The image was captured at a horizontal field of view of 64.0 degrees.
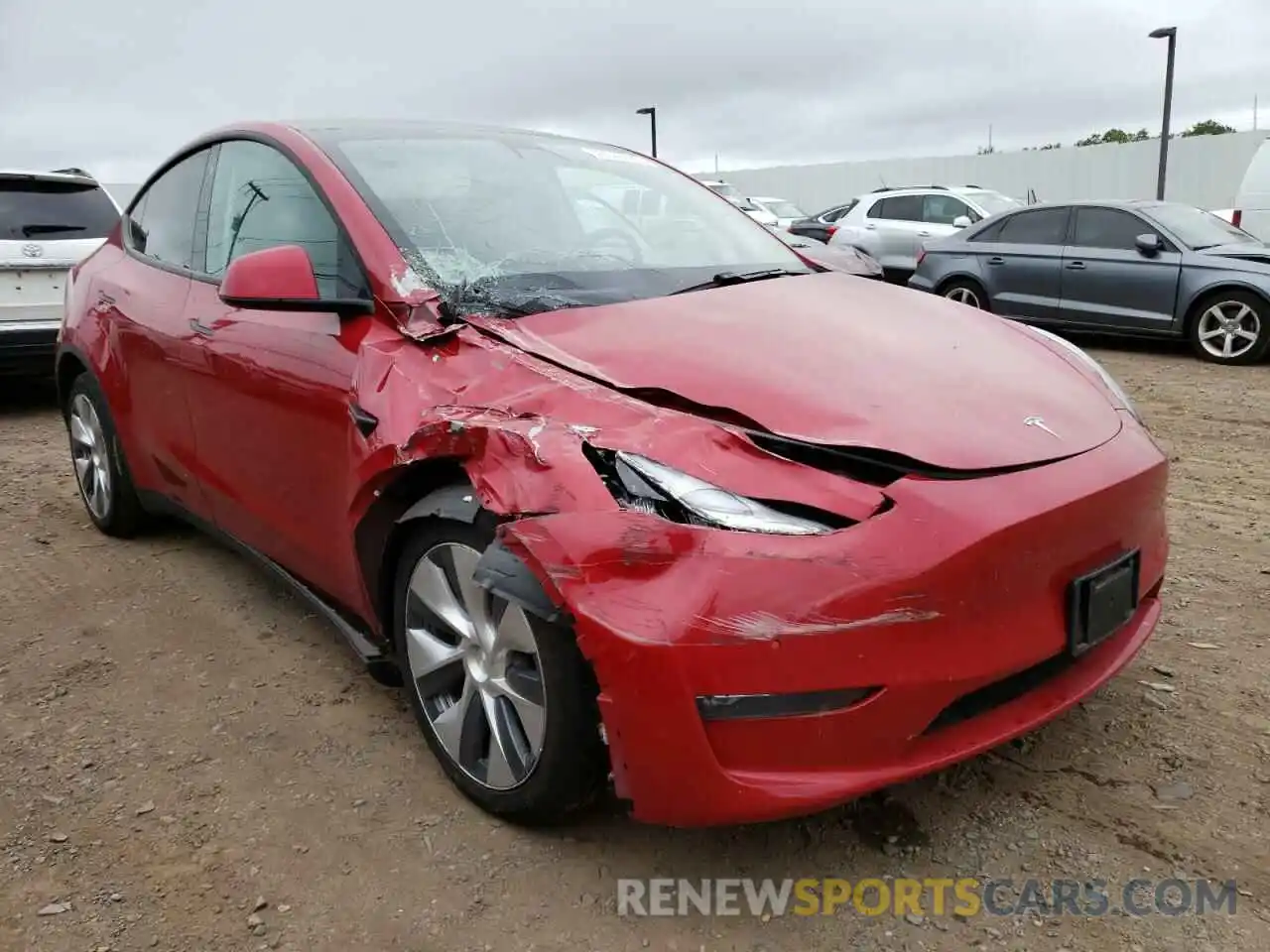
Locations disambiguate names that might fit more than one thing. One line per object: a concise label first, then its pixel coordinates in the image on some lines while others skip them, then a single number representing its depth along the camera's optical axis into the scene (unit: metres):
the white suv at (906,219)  13.54
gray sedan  7.89
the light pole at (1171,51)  20.12
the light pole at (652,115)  33.69
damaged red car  1.77
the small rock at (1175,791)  2.29
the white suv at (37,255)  6.24
